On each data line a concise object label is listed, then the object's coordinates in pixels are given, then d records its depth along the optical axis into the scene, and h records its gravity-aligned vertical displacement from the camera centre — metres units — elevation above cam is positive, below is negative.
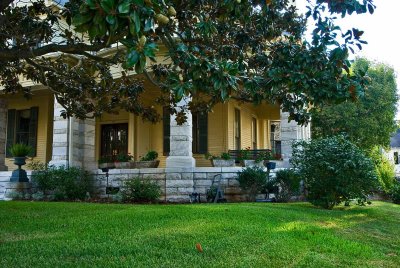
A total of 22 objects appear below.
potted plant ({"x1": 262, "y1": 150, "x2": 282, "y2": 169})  13.19 +0.25
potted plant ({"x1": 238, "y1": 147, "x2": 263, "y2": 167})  13.77 +0.21
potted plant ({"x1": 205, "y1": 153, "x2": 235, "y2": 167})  13.56 +0.13
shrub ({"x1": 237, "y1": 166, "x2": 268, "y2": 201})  12.52 -0.45
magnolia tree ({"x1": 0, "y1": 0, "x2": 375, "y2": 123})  2.82 +1.54
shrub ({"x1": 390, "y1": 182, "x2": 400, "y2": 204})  17.95 -1.23
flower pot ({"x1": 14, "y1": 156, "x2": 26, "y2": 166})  14.04 +0.13
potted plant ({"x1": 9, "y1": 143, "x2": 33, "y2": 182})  13.98 +0.17
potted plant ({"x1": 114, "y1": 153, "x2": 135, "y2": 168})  14.23 +0.12
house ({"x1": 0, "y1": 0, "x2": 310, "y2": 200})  13.16 +1.15
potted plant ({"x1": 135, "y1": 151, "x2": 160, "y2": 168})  14.12 +0.10
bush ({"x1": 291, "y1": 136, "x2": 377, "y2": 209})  10.13 -0.16
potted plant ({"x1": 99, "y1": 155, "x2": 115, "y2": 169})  14.75 +0.09
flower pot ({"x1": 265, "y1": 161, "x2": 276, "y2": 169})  13.16 +0.01
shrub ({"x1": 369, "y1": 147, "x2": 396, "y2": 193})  19.22 -0.37
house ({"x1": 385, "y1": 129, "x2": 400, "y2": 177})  48.09 +1.68
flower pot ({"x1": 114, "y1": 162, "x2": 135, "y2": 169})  14.22 +0.00
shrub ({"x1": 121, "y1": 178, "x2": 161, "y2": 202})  12.20 -0.79
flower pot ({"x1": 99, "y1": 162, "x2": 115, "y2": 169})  14.71 +0.00
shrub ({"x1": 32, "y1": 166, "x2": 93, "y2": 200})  13.09 -0.56
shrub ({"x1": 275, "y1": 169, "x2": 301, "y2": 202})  12.47 -0.57
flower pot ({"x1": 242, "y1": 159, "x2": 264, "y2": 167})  13.76 +0.07
